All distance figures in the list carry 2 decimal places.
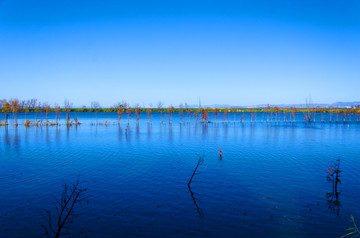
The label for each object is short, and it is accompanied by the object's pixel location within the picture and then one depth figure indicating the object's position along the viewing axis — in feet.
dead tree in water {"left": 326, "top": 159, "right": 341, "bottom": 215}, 28.90
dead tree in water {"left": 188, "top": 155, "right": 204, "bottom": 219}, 26.84
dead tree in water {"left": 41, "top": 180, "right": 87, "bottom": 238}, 23.69
